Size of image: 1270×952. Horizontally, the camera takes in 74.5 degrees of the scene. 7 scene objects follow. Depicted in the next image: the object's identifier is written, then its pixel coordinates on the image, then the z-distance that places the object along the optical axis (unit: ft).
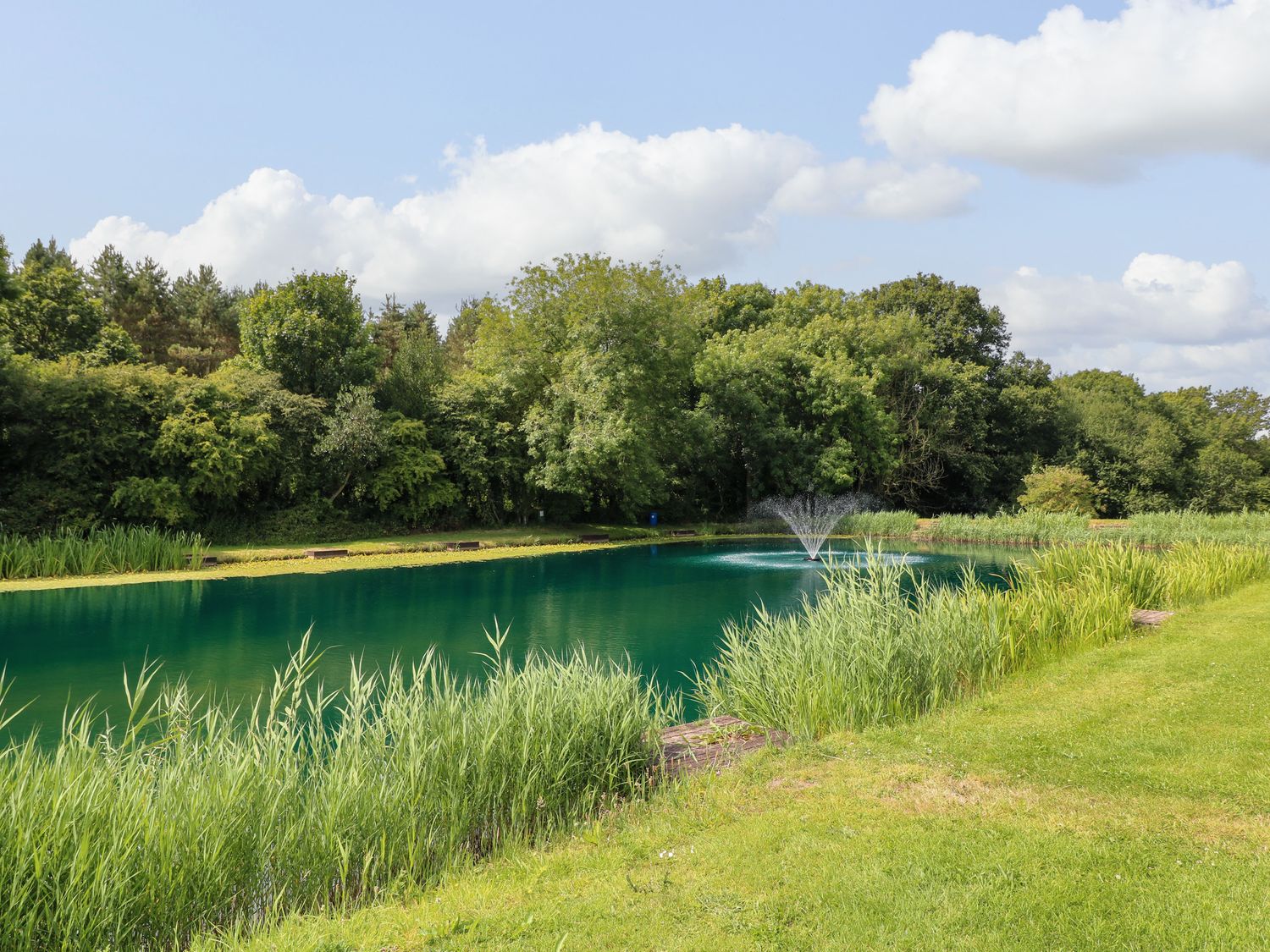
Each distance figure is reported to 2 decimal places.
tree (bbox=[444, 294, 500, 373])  84.43
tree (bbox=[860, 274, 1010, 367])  108.99
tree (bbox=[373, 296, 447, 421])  80.38
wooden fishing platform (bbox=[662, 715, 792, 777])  16.72
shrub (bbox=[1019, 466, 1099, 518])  83.82
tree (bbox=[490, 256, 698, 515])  75.31
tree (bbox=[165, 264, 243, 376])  95.25
